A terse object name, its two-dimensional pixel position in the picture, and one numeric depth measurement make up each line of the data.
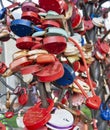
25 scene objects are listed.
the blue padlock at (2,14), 0.63
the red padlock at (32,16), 0.52
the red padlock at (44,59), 0.44
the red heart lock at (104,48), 0.71
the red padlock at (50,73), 0.45
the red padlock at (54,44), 0.45
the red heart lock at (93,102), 0.48
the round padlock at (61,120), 0.46
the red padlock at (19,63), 0.45
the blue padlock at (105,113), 0.71
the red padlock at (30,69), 0.44
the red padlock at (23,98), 0.81
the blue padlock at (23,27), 0.50
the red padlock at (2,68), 0.67
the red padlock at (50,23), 0.49
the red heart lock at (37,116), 0.44
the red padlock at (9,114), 1.00
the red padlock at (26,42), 0.47
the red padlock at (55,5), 0.54
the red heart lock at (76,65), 0.54
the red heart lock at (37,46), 0.47
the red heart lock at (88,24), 0.75
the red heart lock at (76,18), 0.60
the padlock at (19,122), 0.57
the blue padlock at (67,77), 0.50
